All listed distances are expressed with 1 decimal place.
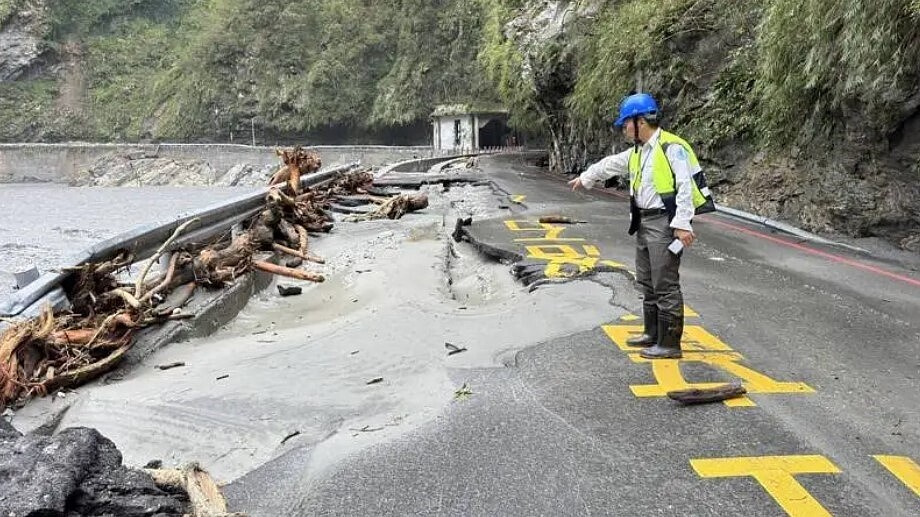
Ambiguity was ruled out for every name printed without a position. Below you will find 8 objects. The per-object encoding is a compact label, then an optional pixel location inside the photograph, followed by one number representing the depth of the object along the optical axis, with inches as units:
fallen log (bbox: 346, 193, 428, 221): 479.5
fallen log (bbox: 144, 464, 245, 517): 99.0
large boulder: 89.5
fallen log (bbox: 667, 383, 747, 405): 146.6
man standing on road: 173.0
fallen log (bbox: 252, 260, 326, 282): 289.5
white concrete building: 2161.7
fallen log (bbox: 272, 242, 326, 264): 329.7
